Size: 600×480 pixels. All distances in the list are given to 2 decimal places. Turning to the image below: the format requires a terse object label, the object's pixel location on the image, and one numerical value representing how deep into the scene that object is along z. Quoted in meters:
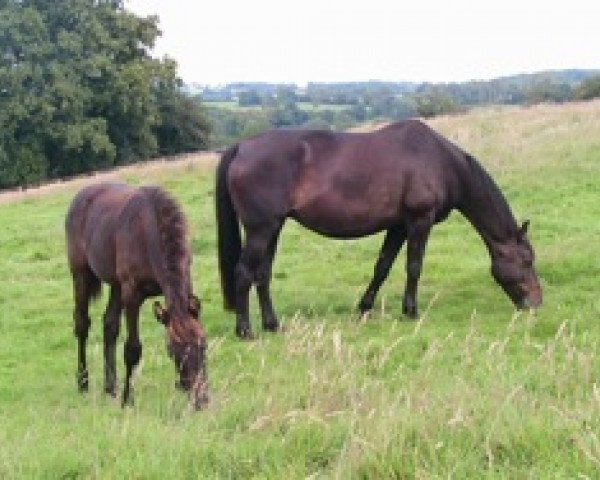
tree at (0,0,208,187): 42.50
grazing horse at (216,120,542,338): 10.36
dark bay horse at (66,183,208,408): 6.55
